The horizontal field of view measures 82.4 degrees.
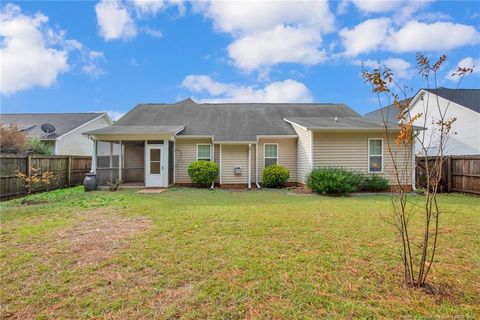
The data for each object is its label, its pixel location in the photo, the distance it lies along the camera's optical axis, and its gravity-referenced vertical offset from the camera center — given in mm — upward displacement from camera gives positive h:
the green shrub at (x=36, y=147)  16327 +843
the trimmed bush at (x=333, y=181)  11227 -775
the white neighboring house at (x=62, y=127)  19906 +2671
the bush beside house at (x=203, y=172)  13789 -524
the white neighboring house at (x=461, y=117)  16091 +2821
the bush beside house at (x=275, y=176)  13805 -710
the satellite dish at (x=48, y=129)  19734 +2321
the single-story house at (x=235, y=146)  12883 +843
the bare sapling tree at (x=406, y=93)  2961 +806
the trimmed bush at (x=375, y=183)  12453 -943
